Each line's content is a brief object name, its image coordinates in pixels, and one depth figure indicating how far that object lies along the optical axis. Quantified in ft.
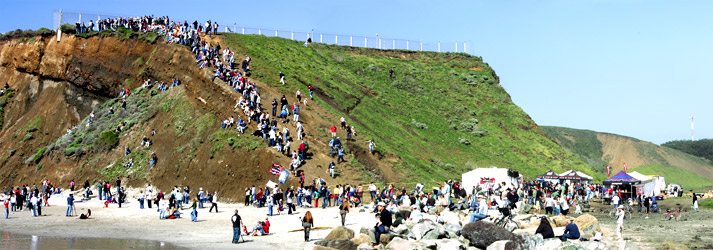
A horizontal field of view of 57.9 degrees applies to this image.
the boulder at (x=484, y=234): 73.54
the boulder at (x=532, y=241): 68.18
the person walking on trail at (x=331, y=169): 129.08
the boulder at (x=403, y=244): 71.10
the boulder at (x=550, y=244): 68.08
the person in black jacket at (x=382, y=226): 75.25
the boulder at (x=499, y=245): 69.35
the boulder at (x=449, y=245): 70.74
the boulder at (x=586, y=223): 84.89
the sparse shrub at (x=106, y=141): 154.81
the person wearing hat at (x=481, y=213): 87.70
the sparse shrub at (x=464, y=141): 203.86
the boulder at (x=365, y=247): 70.91
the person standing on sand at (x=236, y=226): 76.74
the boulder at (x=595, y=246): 65.15
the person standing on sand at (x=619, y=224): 79.29
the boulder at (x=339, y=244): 71.46
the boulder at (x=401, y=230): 80.74
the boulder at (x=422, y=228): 79.71
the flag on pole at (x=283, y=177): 121.80
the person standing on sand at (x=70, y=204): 107.14
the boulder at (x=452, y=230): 79.20
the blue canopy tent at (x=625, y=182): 149.79
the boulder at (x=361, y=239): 75.49
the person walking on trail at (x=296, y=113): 145.79
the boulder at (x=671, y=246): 69.10
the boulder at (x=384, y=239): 74.90
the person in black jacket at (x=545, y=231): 72.54
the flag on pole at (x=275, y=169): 124.16
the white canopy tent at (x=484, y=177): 135.33
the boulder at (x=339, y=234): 76.28
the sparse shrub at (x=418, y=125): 204.63
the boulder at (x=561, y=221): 91.67
